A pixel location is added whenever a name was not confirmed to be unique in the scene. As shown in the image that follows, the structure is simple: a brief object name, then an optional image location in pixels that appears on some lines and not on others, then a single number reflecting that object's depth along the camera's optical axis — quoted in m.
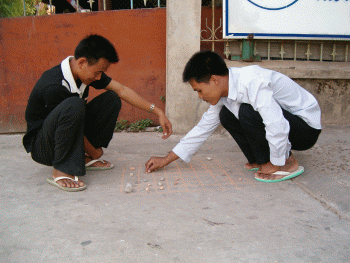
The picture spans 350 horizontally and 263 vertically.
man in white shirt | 2.24
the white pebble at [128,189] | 2.30
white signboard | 3.77
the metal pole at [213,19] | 3.88
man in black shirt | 2.30
